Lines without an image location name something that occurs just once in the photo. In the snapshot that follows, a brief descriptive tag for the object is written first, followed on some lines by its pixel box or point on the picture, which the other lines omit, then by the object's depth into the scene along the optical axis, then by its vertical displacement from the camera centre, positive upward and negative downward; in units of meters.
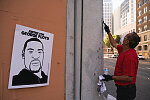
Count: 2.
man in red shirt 1.57 -0.22
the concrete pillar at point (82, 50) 1.76 +0.07
